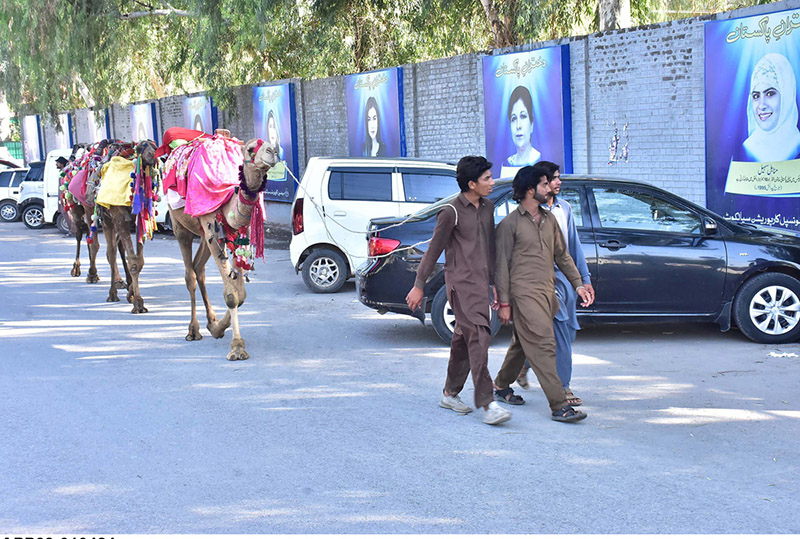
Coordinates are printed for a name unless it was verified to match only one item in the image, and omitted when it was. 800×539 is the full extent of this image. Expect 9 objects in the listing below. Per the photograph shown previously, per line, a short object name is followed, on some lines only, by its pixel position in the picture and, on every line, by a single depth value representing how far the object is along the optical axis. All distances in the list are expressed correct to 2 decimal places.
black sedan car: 9.25
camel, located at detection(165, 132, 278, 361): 8.91
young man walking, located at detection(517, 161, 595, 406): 7.11
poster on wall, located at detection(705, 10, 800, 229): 12.50
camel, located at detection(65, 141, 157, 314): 12.32
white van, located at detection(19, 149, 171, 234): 23.67
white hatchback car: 13.27
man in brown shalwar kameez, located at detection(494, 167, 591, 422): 6.87
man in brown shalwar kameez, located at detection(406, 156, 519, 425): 6.84
